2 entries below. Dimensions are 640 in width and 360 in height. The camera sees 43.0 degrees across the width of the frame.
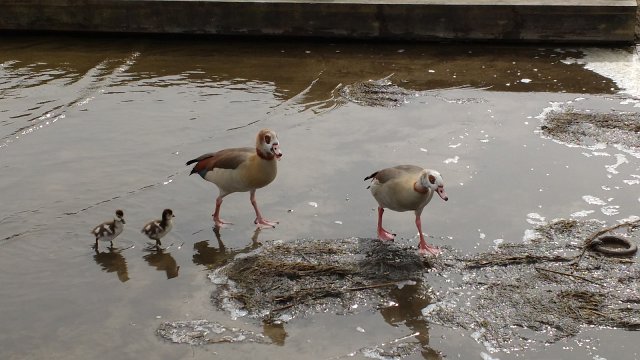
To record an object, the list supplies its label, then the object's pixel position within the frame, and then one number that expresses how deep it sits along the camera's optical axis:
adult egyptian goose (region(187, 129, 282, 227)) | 7.91
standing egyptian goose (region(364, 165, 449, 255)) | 7.18
